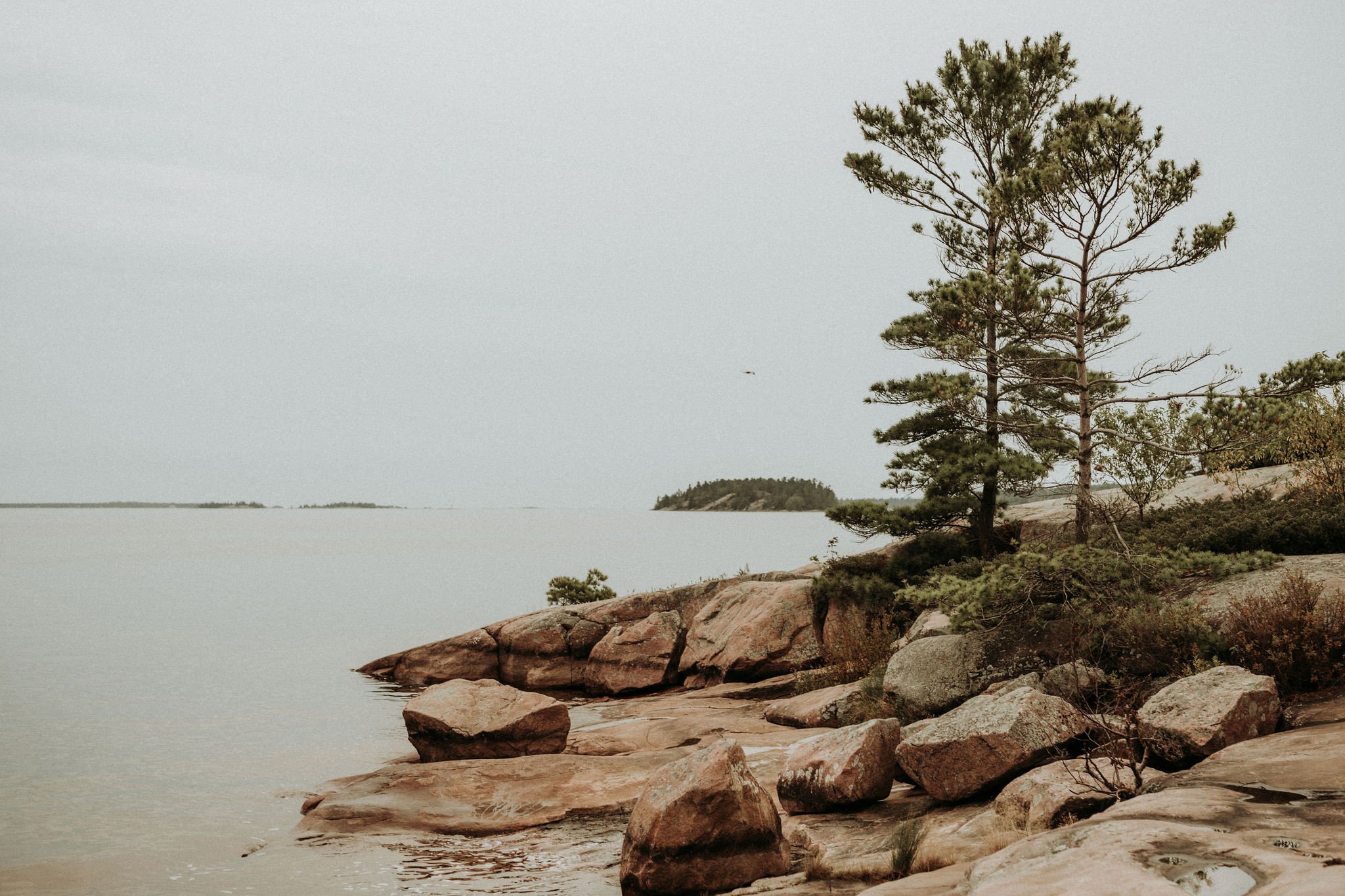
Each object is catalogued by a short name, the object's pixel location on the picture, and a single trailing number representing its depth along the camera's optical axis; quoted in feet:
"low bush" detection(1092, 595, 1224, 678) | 35.96
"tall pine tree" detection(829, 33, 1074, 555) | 65.51
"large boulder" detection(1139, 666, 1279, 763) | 26.91
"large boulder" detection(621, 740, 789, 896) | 28.81
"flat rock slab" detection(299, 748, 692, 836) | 40.65
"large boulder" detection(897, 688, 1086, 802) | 29.76
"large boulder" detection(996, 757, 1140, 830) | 24.29
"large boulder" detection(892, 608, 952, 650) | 51.08
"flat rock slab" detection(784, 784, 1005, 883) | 24.86
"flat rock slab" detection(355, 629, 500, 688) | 82.84
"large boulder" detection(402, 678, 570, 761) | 48.55
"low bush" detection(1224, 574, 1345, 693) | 32.26
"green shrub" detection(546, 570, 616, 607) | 95.30
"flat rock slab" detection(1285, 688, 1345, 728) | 28.55
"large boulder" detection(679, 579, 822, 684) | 68.85
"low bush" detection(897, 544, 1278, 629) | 41.96
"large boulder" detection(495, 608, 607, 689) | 80.64
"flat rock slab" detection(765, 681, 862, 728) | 49.85
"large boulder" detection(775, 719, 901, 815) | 33.35
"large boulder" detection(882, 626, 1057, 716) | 41.57
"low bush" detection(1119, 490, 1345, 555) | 43.04
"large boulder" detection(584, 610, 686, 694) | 76.54
